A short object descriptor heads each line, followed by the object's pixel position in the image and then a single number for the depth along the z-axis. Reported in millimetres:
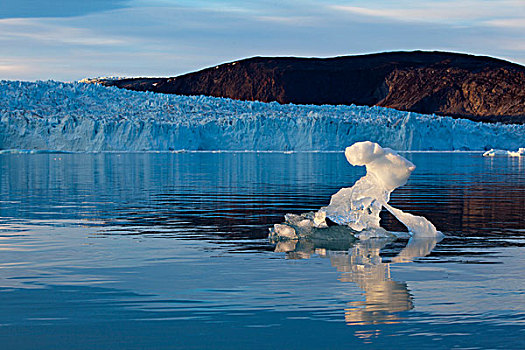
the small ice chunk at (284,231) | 15406
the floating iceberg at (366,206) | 15812
